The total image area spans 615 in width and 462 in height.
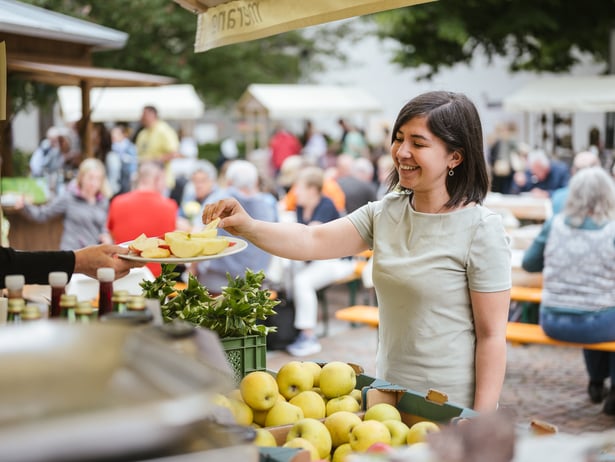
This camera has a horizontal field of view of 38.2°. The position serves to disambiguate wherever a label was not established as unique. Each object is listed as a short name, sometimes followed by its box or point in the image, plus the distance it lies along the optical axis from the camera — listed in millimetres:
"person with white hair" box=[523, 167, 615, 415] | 6215
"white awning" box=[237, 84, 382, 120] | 21125
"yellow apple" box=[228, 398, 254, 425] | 1877
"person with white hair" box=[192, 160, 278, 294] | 7871
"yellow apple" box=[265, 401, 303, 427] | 2527
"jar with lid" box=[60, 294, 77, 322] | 2047
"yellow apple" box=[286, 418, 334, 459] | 2355
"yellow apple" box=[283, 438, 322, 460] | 2229
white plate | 2742
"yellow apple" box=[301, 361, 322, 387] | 2859
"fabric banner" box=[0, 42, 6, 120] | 3621
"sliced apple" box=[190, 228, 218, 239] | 3004
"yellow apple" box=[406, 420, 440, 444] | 2332
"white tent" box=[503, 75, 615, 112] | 16148
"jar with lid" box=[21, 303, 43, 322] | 1952
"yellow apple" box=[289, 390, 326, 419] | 2639
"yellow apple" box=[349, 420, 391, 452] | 2344
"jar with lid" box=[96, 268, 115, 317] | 2289
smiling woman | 2990
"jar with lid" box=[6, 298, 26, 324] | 2037
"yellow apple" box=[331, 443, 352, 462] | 2340
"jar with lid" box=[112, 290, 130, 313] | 2133
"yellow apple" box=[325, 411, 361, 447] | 2457
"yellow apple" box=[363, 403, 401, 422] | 2561
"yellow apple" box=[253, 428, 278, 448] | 2221
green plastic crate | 2826
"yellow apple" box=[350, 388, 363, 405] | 2785
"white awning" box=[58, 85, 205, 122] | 18766
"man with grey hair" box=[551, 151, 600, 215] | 10305
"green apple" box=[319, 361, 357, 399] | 2775
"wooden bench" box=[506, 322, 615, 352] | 6371
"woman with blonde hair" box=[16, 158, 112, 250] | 8341
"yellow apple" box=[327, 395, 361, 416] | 2666
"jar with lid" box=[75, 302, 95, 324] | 2008
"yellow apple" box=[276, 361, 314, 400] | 2779
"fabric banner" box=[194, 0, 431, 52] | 2982
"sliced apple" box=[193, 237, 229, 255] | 2912
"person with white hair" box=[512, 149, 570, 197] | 13547
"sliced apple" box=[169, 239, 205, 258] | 2867
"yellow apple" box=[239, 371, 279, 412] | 2584
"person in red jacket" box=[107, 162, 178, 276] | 8039
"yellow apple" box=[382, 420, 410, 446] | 2385
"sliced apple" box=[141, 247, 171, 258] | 2823
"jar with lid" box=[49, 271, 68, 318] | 2258
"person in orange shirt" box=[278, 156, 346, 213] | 10977
